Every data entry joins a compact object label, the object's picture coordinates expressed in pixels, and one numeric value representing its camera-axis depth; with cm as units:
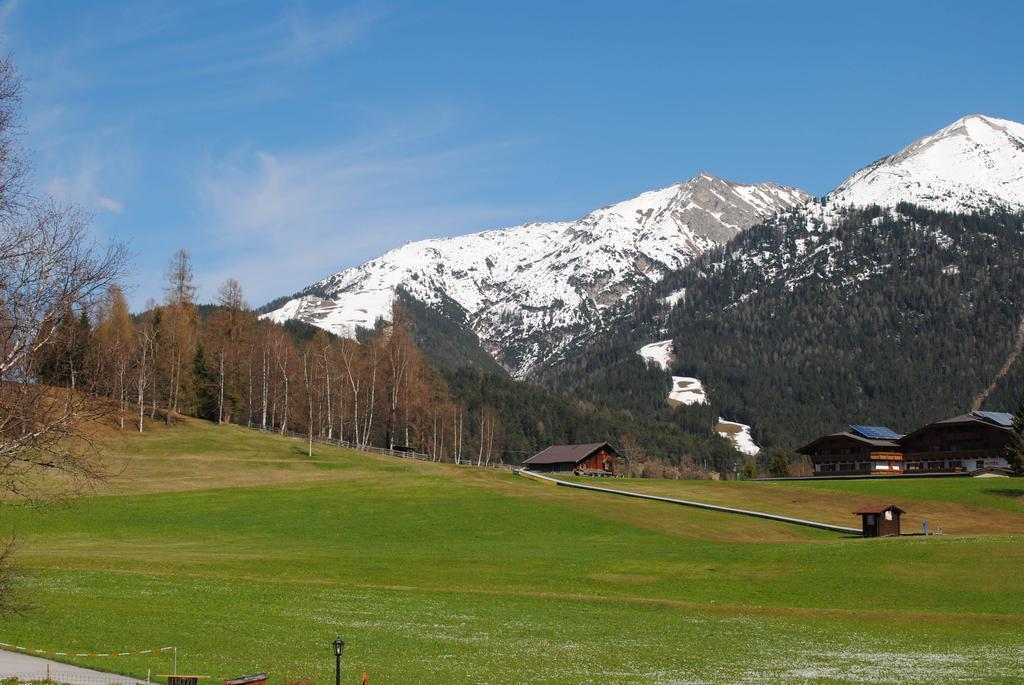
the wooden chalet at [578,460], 13875
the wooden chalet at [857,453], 14062
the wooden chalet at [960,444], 13400
